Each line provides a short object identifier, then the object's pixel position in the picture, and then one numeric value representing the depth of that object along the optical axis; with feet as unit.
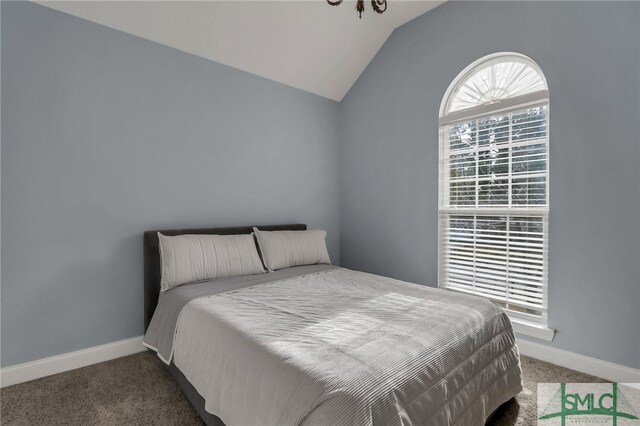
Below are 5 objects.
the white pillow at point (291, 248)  9.40
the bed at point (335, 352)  3.59
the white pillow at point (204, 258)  7.57
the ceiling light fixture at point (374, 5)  5.75
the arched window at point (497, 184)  8.20
